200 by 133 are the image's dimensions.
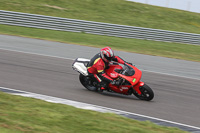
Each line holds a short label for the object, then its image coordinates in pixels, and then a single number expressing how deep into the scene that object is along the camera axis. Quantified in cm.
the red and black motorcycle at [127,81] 1806
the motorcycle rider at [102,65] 1837
